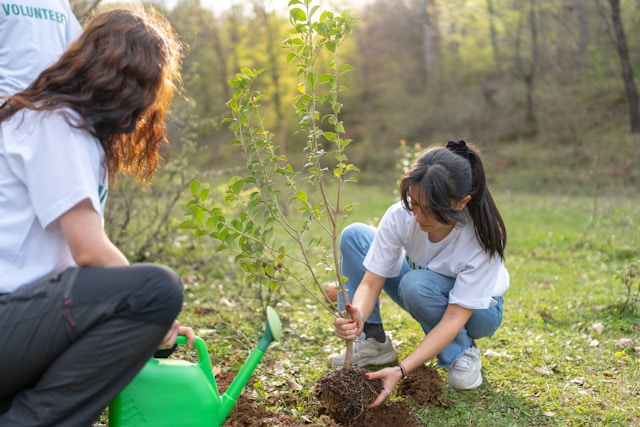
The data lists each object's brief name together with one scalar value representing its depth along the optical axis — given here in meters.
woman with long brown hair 1.67
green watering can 1.93
